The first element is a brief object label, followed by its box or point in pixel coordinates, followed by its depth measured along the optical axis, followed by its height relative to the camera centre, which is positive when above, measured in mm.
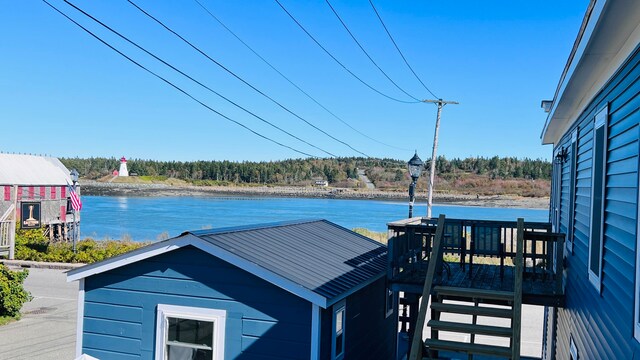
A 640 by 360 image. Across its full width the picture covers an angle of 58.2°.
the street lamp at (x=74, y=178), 23500 -404
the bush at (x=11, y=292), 13828 -3082
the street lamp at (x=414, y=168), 14309 +356
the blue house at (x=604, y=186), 3535 +33
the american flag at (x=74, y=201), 25594 -1464
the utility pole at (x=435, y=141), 25569 +1898
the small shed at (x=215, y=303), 7031 -1650
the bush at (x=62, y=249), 23047 -3481
